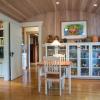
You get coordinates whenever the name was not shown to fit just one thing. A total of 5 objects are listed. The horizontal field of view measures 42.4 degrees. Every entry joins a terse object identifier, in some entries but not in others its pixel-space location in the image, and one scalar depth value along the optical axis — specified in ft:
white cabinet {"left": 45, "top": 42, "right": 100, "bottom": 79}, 16.23
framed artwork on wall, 17.12
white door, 16.02
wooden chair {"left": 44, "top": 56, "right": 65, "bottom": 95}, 10.96
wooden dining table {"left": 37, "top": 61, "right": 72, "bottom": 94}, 11.12
